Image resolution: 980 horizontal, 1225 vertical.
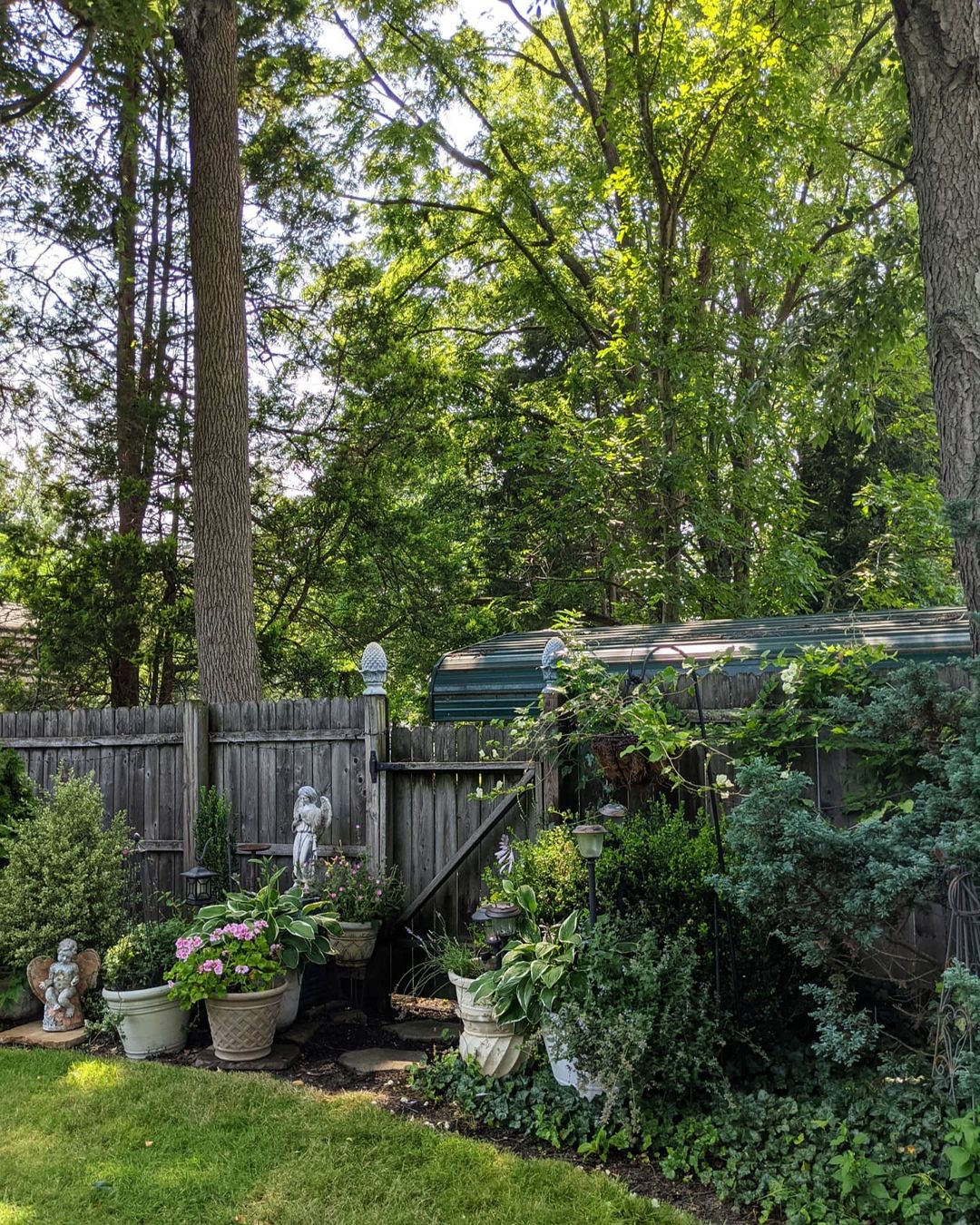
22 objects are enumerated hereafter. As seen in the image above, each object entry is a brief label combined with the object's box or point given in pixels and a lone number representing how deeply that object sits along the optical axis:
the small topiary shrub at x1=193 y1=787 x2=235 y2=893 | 6.32
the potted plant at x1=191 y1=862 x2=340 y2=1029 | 4.84
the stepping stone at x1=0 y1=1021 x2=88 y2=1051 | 5.08
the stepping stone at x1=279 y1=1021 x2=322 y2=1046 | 4.91
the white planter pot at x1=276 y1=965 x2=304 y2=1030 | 4.96
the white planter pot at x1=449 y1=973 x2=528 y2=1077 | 3.98
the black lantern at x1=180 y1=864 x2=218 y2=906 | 5.56
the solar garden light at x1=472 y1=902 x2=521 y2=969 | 4.25
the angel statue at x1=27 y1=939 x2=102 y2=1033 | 5.26
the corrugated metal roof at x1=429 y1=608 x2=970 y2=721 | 5.08
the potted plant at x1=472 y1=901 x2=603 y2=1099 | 3.74
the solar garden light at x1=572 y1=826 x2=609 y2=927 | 3.80
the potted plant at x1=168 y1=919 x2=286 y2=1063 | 4.55
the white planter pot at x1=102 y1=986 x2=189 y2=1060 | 4.76
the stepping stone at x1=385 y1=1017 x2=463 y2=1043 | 4.84
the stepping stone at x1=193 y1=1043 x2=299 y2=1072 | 4.54
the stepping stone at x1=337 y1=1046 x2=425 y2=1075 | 4.43
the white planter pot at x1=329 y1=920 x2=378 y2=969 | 5.27
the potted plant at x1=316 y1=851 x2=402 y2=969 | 5.29
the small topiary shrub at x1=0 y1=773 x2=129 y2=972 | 5.52
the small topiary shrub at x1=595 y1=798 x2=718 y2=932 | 3.96
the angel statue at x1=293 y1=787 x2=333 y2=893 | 5.61
